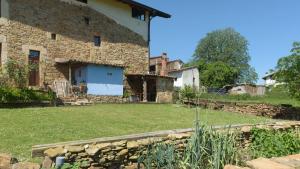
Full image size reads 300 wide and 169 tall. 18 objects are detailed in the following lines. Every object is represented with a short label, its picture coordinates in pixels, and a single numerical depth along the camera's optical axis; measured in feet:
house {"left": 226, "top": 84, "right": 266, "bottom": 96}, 115.06
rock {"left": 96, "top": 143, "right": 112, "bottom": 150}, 14.96
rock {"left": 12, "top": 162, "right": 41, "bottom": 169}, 11.57
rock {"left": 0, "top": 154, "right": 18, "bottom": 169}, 11.88
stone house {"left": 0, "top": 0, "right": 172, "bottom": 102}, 48.27
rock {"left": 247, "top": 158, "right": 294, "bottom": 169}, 9.84
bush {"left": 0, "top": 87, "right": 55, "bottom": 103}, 37.23
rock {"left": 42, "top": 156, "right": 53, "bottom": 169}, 12.66
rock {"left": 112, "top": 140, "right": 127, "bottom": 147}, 15.40
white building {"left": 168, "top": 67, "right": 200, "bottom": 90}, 105.83
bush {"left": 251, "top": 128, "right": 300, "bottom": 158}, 16.59
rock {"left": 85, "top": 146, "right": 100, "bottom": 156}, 14.61
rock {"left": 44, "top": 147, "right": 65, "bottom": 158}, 13.56
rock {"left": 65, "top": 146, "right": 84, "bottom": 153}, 14.16
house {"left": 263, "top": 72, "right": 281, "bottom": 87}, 152.56
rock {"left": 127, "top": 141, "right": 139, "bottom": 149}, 15.70
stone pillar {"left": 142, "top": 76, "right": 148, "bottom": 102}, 58.87
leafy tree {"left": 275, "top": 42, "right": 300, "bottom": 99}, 41.88
